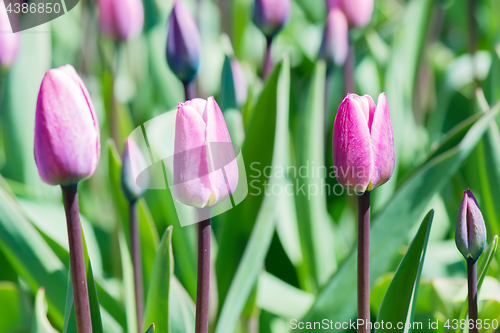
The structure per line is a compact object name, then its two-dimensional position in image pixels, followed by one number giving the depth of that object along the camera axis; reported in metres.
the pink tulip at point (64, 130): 1.01
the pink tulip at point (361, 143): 1.01
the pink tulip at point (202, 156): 1.01
